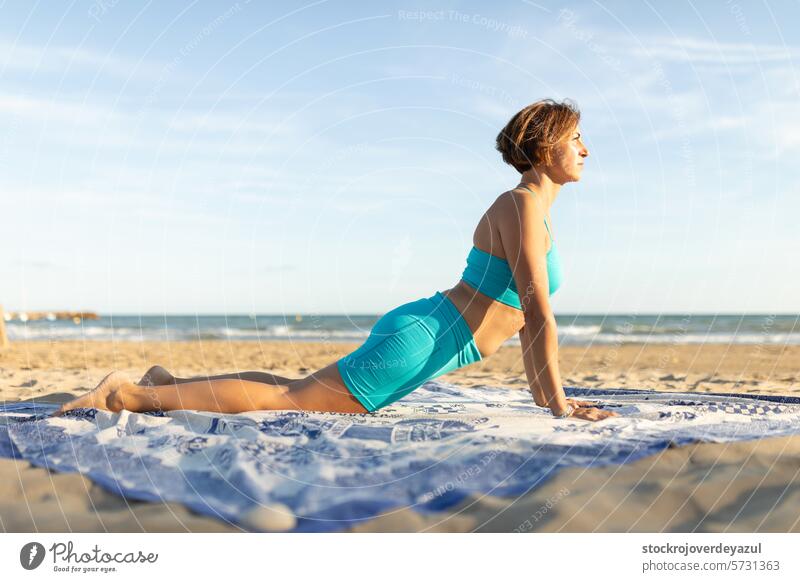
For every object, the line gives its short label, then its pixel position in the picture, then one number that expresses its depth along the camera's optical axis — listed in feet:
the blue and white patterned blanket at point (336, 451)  8.29
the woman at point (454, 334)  11.07
